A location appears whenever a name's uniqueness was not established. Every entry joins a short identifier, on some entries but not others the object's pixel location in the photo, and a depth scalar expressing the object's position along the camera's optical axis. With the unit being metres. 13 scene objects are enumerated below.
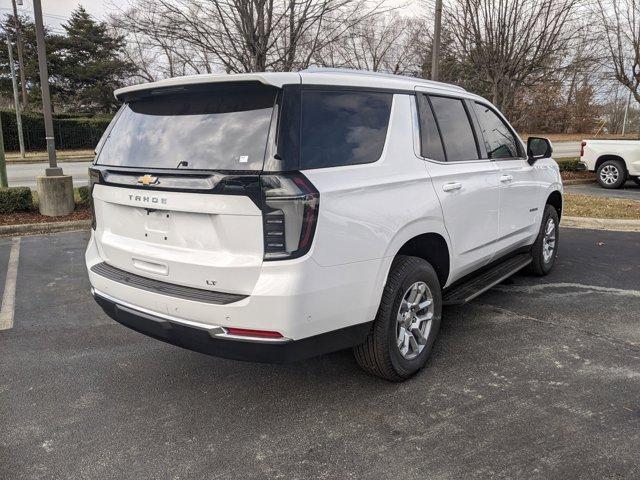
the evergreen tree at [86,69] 40.62
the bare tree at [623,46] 15.39
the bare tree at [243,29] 9.89
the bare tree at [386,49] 13.80
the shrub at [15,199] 8.88
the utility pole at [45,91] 9.40
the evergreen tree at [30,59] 40.38
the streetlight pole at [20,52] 31.31
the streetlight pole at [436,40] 11.45
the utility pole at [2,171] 9.88
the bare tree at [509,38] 12.20
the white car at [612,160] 13.21
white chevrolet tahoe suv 2.61
